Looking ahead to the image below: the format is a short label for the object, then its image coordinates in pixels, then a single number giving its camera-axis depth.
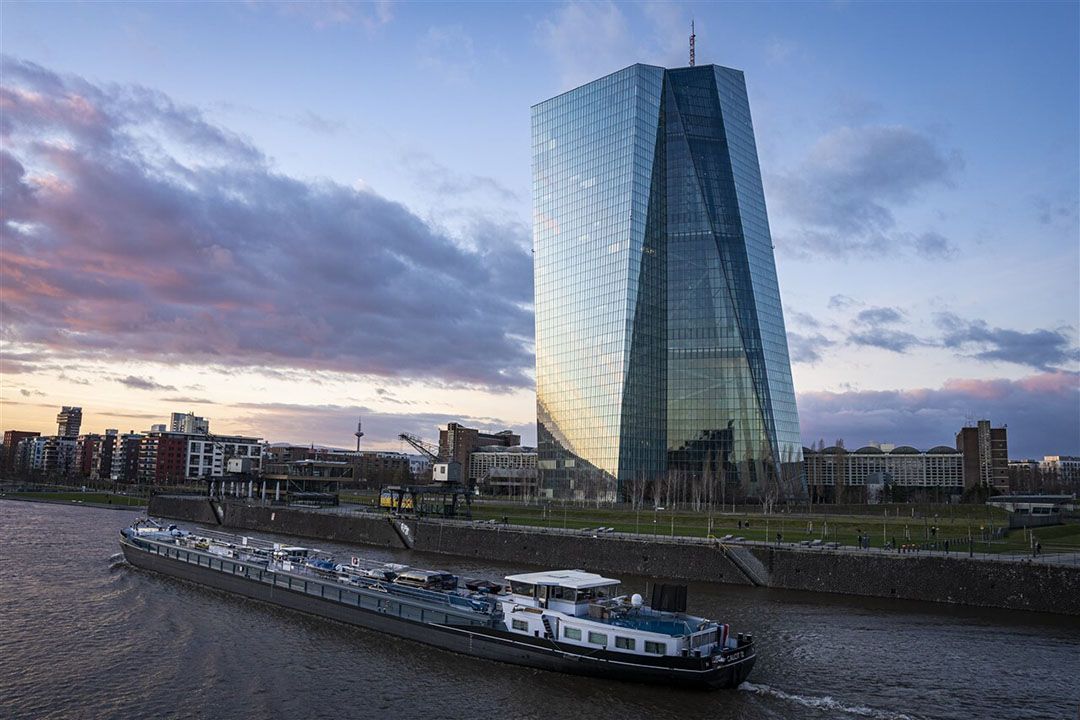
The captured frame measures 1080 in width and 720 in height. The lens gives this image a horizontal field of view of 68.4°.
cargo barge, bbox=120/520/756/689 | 46.38
